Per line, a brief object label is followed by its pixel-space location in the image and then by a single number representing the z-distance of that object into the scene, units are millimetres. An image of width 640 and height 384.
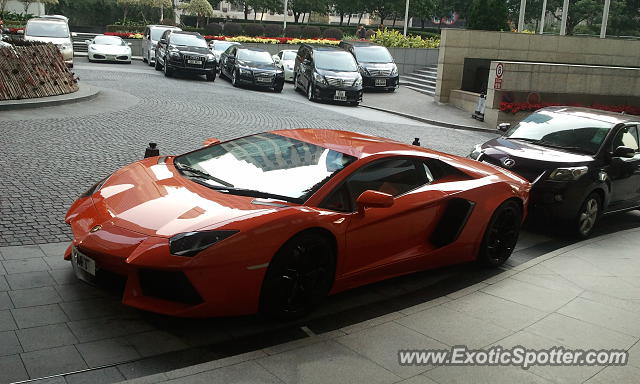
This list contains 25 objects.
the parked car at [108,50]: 29152
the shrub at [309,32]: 56616
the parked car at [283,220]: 4645
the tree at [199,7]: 54562
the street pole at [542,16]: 35962
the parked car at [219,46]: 30781
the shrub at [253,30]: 55469
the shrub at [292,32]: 56309
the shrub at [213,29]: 55500
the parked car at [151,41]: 29750
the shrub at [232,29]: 56125
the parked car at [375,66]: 26281
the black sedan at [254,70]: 24000
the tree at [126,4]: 52969
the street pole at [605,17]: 31469
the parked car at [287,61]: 28016
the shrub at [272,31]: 56444
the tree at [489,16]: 26422
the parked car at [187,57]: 24266
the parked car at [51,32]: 25506
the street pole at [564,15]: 31225
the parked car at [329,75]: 22500
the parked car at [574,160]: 8492
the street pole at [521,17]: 31538
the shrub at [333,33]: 56131
